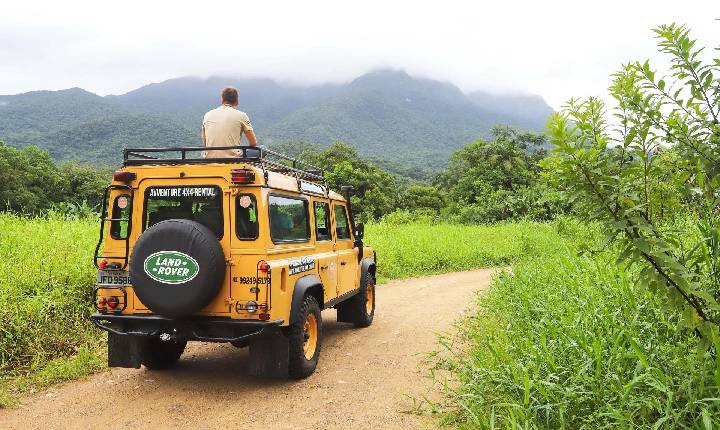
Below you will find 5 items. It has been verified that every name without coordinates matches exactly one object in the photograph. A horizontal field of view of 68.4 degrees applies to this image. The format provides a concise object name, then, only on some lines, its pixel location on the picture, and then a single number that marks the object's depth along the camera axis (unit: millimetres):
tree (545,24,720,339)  2344
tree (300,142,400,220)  38312
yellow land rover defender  4742
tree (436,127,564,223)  30953
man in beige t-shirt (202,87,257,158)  6254
